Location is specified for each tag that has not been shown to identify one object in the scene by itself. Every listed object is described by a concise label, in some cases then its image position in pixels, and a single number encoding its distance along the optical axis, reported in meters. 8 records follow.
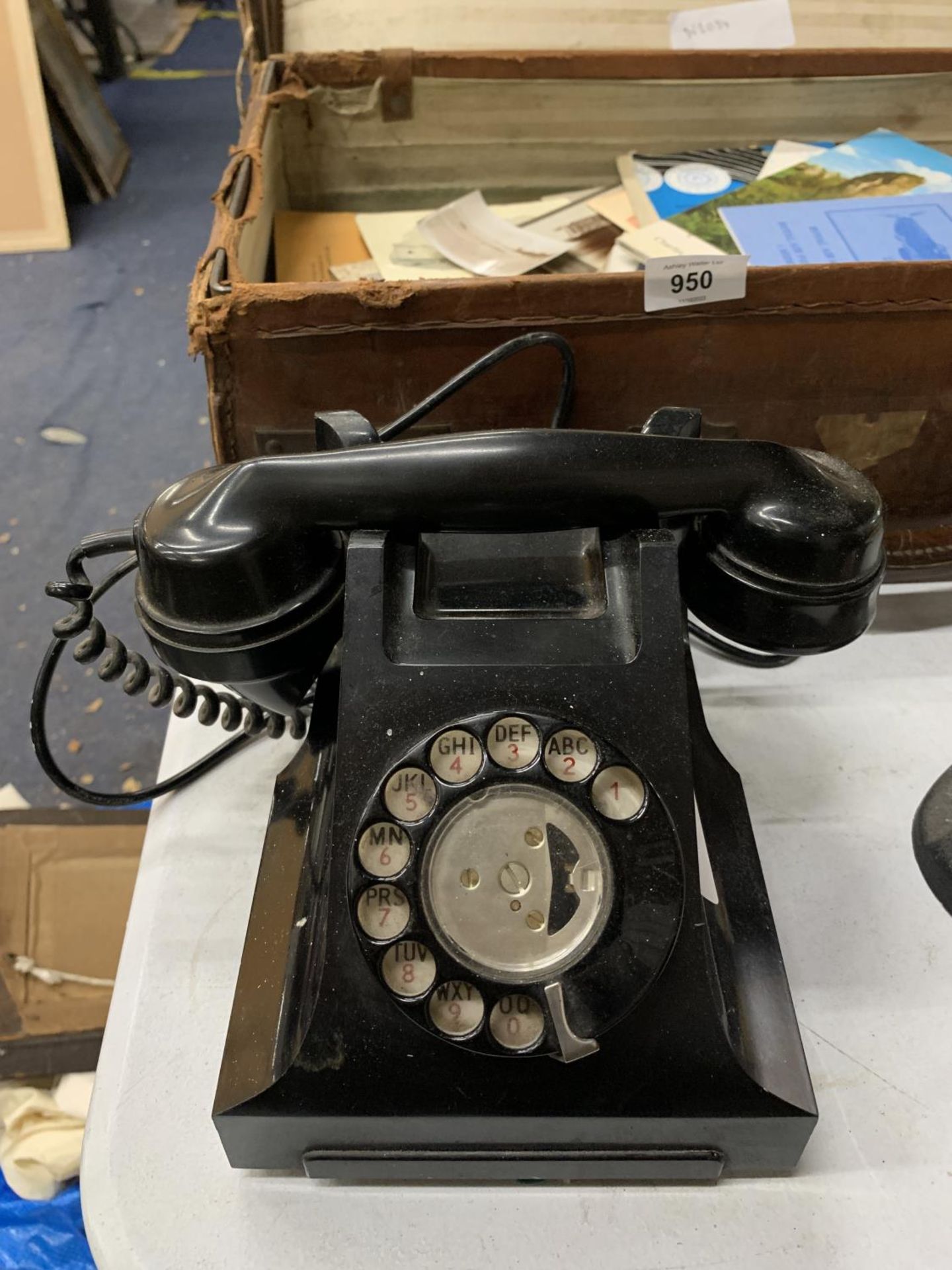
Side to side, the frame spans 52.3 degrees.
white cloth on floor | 0.83
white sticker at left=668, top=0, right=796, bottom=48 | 1.08
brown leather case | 0.66
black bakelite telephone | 0.44
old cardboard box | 0.89
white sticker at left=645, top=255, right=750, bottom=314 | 0.65
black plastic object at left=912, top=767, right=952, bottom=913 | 0.59
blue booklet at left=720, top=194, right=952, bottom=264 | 0.83
